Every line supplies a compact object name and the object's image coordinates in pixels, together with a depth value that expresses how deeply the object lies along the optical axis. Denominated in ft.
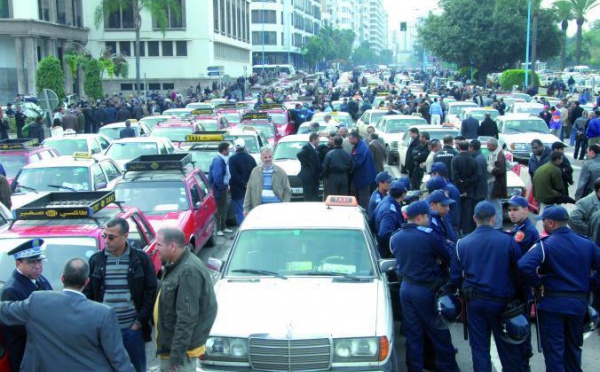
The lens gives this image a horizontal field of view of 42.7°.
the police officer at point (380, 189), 32.63
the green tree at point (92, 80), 135.23
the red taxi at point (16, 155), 53.98
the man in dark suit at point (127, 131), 73.61
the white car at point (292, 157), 53.67
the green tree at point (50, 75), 118.01
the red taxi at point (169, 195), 37.60
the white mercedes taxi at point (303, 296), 19.97
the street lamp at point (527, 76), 169.27
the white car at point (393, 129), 75.97
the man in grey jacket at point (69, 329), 15.87
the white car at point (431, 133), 65.16
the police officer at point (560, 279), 21.75
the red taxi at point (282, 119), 87.54
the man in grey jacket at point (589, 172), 36.70
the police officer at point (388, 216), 28.63
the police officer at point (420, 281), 23.32
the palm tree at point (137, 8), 175.34
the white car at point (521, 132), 72.49
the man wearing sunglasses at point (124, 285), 20.68
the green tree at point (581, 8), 237.86
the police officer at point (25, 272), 18.10
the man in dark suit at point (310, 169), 47.14
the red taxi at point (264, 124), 78.41
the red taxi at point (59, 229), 25.13
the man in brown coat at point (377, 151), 51.47
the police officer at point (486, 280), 21.59
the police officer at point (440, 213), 25.27
